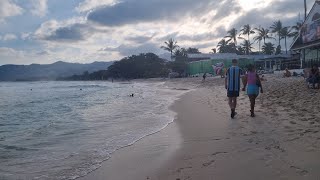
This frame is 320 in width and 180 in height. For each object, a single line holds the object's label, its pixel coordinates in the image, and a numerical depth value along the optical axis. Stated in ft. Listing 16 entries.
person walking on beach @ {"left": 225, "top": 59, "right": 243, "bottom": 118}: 22.61
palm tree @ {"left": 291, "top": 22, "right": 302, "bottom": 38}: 135.68
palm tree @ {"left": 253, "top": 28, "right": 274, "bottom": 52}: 159.05
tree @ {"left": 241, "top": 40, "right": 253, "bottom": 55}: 177.45
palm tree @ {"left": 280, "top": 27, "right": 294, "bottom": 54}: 148.21
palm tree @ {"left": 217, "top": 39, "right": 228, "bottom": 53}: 189.98
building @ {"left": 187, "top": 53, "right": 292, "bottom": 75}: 106.72
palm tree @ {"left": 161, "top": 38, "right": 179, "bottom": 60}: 189.55
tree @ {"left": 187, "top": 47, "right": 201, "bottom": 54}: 213.23
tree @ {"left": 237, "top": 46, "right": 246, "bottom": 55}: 180.41
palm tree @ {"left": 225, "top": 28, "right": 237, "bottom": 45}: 179.17
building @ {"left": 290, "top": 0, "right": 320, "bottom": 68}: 68.77
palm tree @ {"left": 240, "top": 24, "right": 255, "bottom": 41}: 167.42
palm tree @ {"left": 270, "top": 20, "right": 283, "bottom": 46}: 149.79
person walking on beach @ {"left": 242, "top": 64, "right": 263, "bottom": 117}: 22.70
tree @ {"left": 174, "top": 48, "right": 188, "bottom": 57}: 186.67
